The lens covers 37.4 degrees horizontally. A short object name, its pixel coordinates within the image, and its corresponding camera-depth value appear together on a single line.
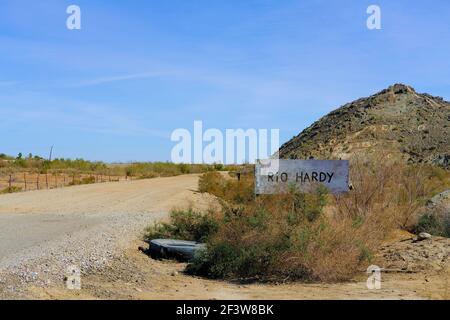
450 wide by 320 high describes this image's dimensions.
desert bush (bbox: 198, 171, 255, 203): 19.81
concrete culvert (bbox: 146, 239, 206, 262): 16.27
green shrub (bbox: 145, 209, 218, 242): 18.45
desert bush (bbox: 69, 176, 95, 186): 53.36
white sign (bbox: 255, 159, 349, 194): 18.36
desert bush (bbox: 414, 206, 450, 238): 19.89
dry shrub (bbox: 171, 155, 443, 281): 13.38
